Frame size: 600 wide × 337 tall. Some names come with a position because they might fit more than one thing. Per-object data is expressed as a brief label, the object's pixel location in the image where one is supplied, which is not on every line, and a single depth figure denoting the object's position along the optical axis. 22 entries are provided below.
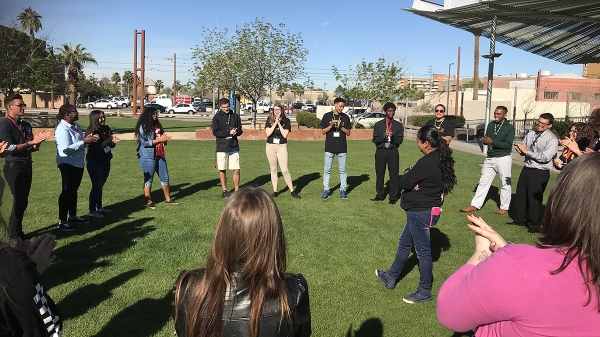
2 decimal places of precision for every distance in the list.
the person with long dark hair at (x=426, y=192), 4.74
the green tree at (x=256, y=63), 30.73
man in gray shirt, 7.43
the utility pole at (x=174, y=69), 63.26
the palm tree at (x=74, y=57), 49.78
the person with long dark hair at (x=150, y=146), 8.11
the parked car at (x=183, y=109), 53.53
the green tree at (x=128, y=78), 89.12
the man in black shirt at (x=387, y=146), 9.47
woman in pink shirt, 1.49
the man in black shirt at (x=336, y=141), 9.41
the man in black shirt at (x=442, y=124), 8.96
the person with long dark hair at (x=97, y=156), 7.56
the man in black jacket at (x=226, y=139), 9.22
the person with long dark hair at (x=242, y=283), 1.89
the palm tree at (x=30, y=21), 52.72
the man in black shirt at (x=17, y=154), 5.86
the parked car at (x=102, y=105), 60.53
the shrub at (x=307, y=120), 28.17
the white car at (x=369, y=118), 33.69
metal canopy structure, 6.50
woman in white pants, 9.38
